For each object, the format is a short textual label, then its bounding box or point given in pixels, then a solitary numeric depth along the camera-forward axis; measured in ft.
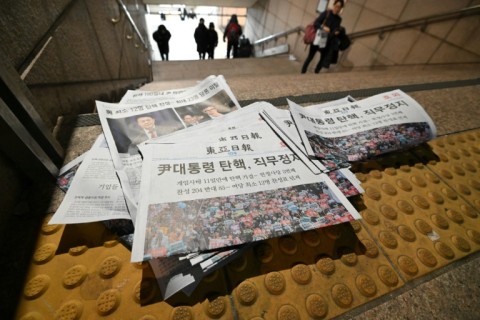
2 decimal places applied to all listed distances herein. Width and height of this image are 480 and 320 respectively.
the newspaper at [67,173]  1.68
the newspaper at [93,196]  1.45
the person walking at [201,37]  15.29
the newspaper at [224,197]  1.35
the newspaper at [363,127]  2.09
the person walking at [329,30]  8.09
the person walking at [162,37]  15.15
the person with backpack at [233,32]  16.44
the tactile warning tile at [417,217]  1.57
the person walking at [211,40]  15.85
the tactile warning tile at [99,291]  1.19
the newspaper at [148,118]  1.79
